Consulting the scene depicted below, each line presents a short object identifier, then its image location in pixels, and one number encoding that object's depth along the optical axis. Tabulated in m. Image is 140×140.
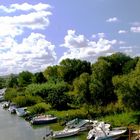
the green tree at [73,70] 44.66
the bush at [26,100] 37.85
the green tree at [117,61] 34.33
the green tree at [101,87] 28.17
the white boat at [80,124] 23.62
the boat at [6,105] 41.85
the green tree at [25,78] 59.41
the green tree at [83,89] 28.44
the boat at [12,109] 36.34
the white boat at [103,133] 20.17
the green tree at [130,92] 23.47
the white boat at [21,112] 33.07
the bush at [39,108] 32.39
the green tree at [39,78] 54.15
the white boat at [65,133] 22.59
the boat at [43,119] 28.08
